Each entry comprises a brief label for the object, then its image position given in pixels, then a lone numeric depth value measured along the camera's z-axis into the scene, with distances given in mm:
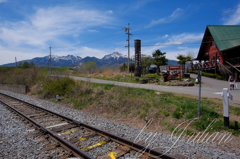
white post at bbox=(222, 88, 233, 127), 6319
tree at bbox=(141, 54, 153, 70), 43519
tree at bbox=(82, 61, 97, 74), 43959
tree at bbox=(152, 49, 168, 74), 40178
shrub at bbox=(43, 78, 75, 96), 15641
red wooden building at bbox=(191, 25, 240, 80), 25422
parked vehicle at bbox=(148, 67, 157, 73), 43356
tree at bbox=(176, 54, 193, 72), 39625
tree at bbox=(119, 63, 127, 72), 46169
